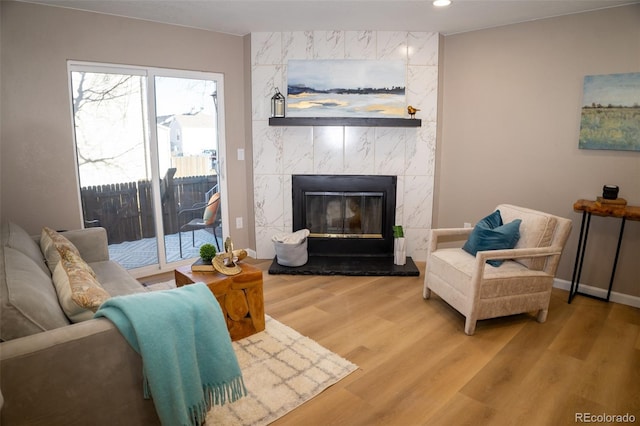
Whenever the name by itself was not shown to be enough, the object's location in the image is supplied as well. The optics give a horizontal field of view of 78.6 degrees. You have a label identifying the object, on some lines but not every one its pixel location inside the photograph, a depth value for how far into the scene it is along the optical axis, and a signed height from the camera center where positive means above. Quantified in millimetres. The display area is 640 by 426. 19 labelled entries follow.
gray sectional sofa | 1273 -718
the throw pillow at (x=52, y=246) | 2324 -553
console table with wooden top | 3045 -447
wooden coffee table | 2613 -932
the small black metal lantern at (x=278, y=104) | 4168 +574
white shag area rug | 2049 -1291
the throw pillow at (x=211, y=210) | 4398 -578
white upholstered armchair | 2812 -854
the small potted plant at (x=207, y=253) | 2823 -681
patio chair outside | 4324 -623
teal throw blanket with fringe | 1472 -748
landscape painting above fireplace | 4133 +764
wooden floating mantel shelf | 4055 +386
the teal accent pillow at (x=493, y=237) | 3023 -605
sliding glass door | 3604 -9
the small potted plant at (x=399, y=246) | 4176 -928
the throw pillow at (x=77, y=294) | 1680 -604
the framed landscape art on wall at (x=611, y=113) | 3197 +391
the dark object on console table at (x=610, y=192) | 3209 -270
